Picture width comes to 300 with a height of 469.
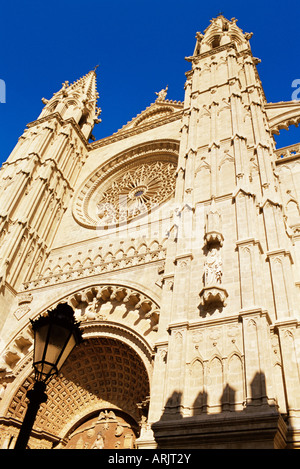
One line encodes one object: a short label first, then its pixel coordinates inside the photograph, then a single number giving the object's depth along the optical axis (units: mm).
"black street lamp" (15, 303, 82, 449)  4332
